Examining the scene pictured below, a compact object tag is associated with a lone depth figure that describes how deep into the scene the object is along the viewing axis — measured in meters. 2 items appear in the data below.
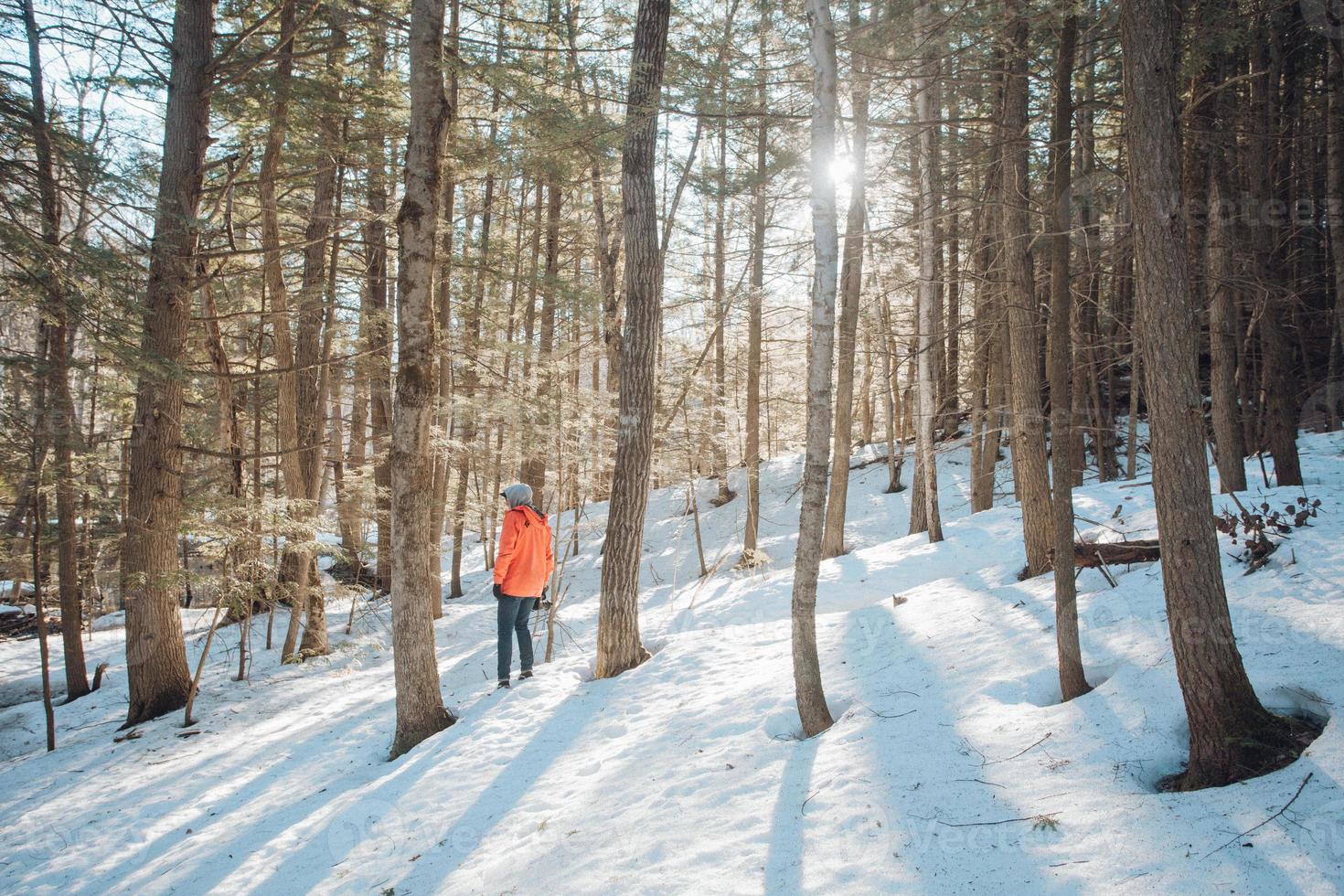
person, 6.57
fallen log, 5.62
